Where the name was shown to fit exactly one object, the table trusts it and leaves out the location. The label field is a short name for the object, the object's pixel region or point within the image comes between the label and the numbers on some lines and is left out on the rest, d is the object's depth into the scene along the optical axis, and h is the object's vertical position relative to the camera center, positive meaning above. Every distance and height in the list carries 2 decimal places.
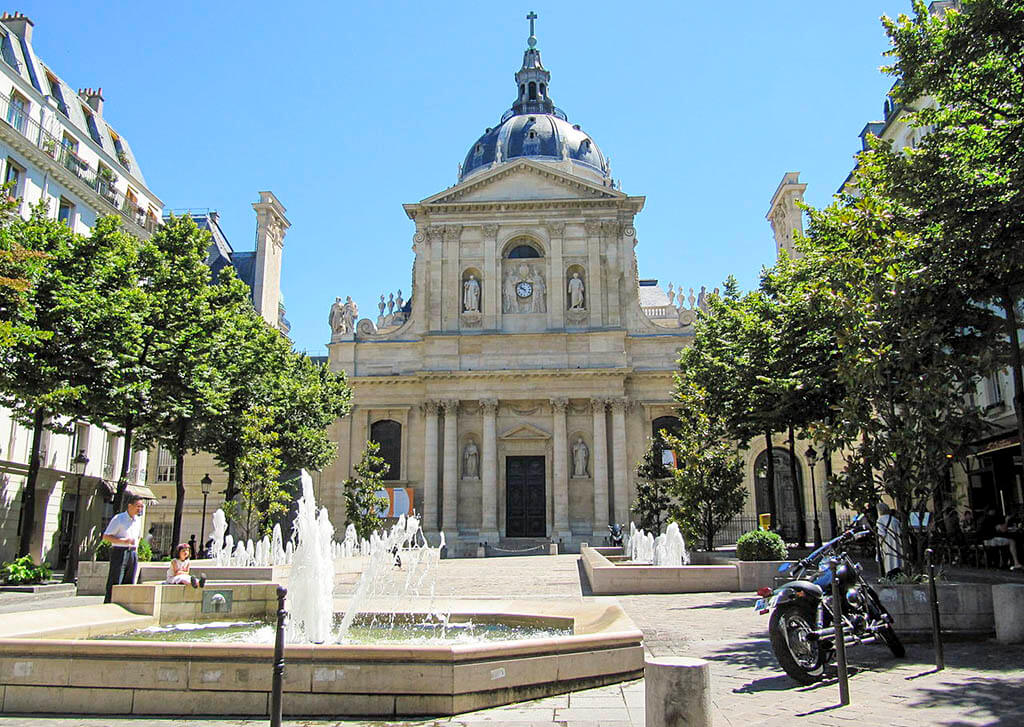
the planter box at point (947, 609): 10.11 -0.90
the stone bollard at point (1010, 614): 9.59 -0.91
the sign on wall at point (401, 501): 36.06 +1.53
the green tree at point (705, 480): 23.42 +1.58
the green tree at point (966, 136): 10.78 +5.51
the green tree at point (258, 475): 25.31 +1.88
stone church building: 39.62 +8.51
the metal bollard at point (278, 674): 5.62 -0.95
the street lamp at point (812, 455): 20.28 +2.06
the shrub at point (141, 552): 18.30 -0.38
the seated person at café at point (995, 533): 18.70 +0.07
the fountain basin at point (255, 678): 6.82 -1.20
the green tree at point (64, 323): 19.48 +5.11
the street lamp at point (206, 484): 26.69 +1.71
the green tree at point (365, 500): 30.69 +1.37
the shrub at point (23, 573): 18.12 -0.81
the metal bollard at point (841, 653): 7.05 -1.02
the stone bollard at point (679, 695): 5.62 -1.09
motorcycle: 7.99 -0.82
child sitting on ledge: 11.66 -0.52
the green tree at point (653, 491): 33.56 +1.87
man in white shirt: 12.21 -0.14
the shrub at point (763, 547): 17.00 -0.23
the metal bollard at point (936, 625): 8.35 -0.92
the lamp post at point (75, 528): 19.94 +0.28
